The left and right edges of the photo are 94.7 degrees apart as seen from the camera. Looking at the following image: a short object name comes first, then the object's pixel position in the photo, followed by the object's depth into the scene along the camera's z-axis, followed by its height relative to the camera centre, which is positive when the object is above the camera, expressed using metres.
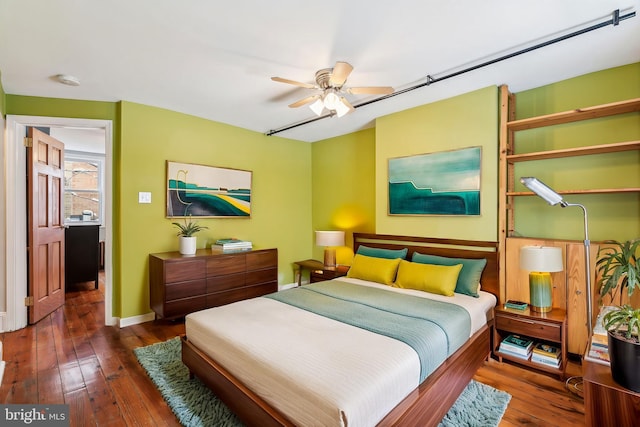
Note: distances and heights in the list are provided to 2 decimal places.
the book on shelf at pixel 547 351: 2.36 -1.13
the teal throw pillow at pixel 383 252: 3.31 -0.45
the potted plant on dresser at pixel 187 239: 3.52 -0.31
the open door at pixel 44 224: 3.26 -0.12
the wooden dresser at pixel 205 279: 3.20 -0.78
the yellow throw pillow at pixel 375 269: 3.09 -0.60
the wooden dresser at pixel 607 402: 1.21 -0.80
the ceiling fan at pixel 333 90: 2.23 +1.01
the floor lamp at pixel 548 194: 2.12 +0.14
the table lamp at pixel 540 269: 2.37 -0.44
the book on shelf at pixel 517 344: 2.49 -1.13
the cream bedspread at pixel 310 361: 1.29 -0.77
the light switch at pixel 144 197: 3.44 +0.20
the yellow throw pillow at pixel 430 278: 2.67 -0.60
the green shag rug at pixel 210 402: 1.82 -1.28
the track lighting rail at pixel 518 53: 1.85 +1.23
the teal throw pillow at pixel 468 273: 2.72 -0.56
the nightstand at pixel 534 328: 2.32 -0.95
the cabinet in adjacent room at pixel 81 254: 4.58 -0.64
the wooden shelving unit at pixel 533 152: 2.32 +0.52
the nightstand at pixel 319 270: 3.95 -0.80
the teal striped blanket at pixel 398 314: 1.80 -0.74
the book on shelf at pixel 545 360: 2.33 -1.18
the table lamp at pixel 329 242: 4.16 -0.40
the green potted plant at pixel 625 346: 1.21 -0.56
